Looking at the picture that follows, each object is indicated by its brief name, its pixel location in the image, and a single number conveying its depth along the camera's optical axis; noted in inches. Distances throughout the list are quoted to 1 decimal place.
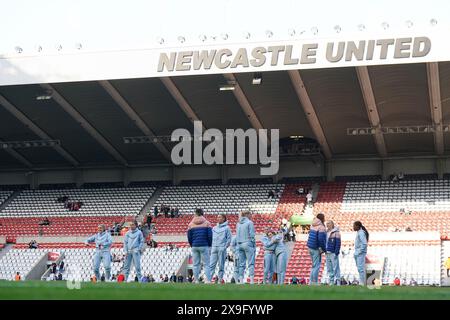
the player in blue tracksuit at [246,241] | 692.7
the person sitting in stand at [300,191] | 1608.0
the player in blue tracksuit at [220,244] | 698.8
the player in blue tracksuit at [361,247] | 681.6
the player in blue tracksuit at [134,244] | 775.1
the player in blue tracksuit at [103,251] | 795.4
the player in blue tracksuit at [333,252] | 687.1
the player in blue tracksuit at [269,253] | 701.3
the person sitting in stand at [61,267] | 1381.5
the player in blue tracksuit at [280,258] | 703.1
